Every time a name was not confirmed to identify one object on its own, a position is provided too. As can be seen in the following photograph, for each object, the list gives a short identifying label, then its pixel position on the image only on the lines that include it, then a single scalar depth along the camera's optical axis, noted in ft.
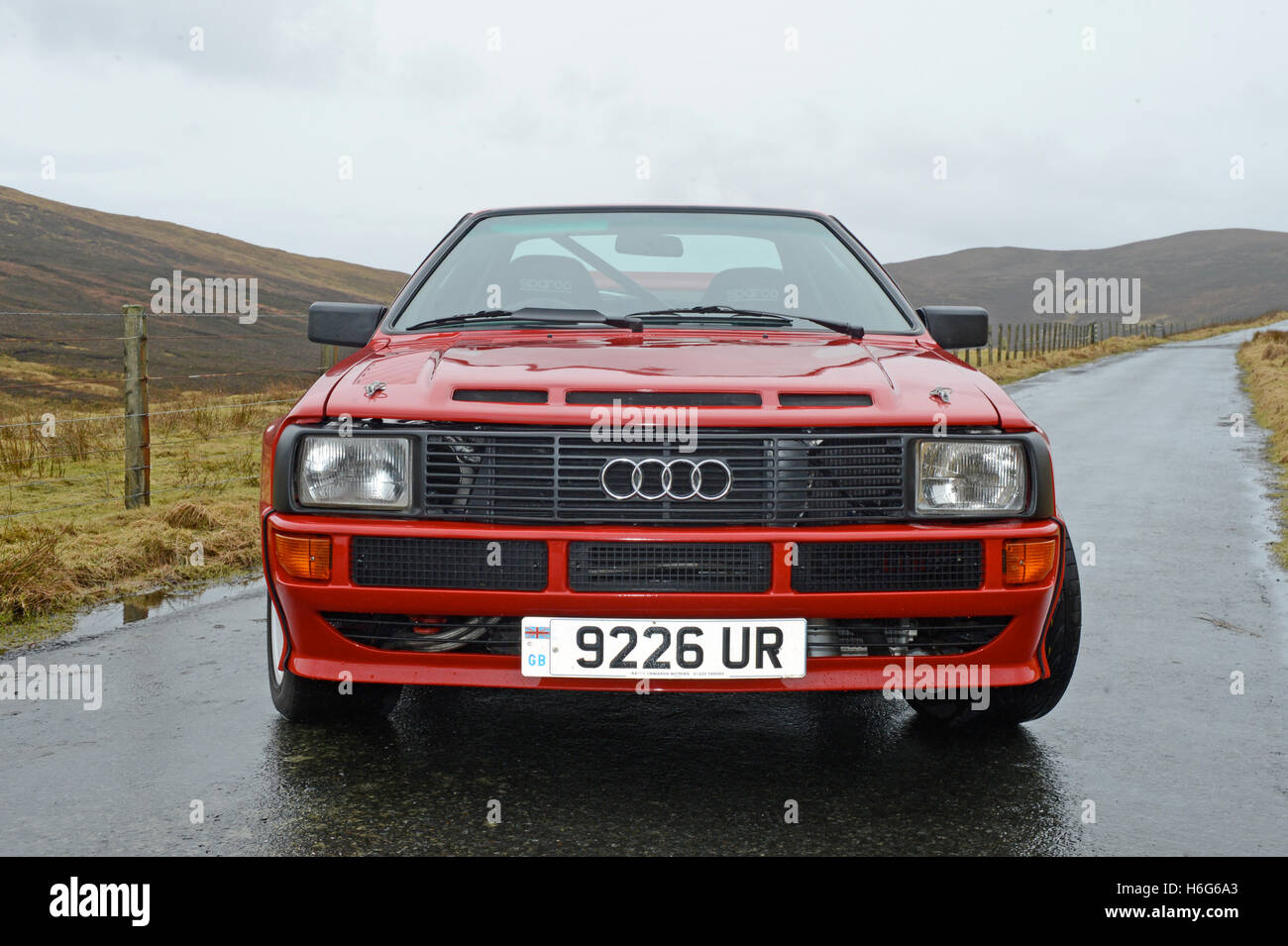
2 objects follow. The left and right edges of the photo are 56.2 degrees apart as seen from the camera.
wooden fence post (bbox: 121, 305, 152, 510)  27.30
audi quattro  9.58
